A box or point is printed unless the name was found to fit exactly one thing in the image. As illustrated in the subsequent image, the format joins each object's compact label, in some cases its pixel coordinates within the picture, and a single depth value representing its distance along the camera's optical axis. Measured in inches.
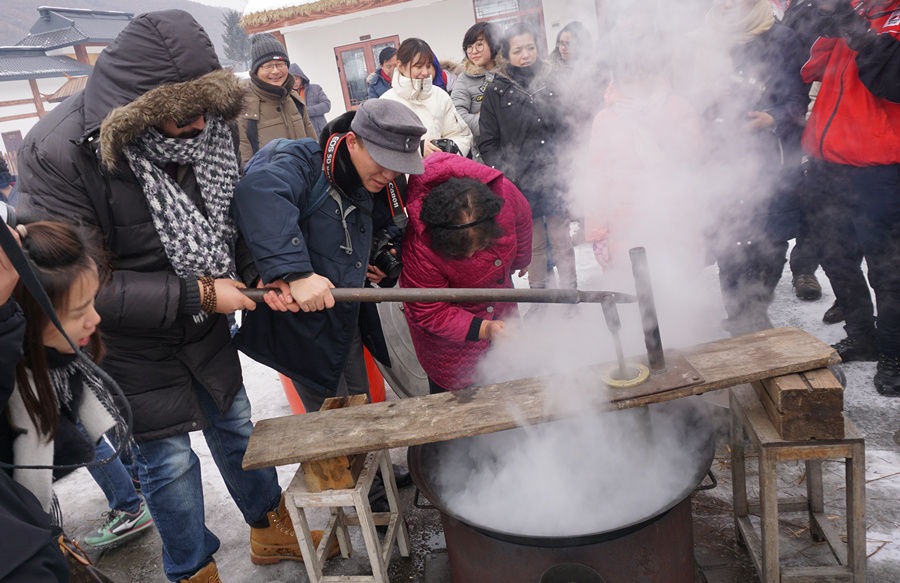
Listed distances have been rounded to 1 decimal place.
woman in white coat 190.1
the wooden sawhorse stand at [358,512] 93.0
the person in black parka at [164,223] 77.7
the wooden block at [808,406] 79.5
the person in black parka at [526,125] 180.9
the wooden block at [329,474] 92.0
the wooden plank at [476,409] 84.5
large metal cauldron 78.9
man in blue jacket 92.4
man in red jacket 121.5
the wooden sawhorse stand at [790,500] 82.1
